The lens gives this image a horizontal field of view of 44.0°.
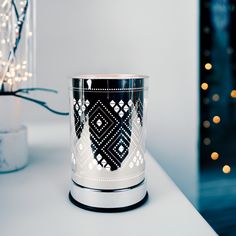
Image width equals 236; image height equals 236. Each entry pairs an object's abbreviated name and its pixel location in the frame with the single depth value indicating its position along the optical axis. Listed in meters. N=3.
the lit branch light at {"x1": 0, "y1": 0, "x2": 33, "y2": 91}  0.58
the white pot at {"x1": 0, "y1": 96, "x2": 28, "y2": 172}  0.57
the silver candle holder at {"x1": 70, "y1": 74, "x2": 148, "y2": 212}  0.40
